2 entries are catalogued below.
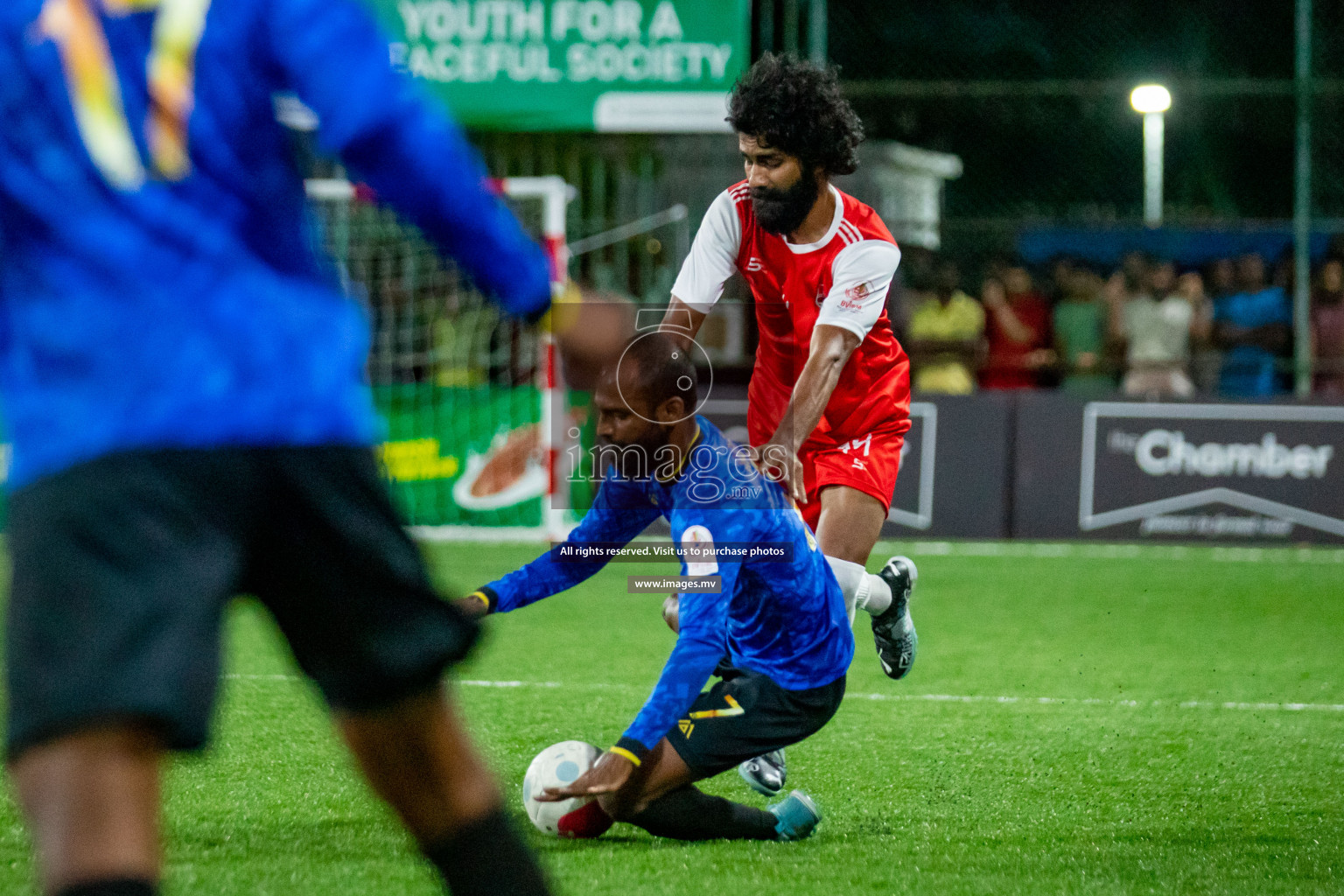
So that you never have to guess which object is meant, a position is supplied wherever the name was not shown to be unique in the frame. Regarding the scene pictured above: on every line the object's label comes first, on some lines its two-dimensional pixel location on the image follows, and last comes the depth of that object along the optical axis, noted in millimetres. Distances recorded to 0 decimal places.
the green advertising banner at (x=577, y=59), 23234
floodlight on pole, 35219
